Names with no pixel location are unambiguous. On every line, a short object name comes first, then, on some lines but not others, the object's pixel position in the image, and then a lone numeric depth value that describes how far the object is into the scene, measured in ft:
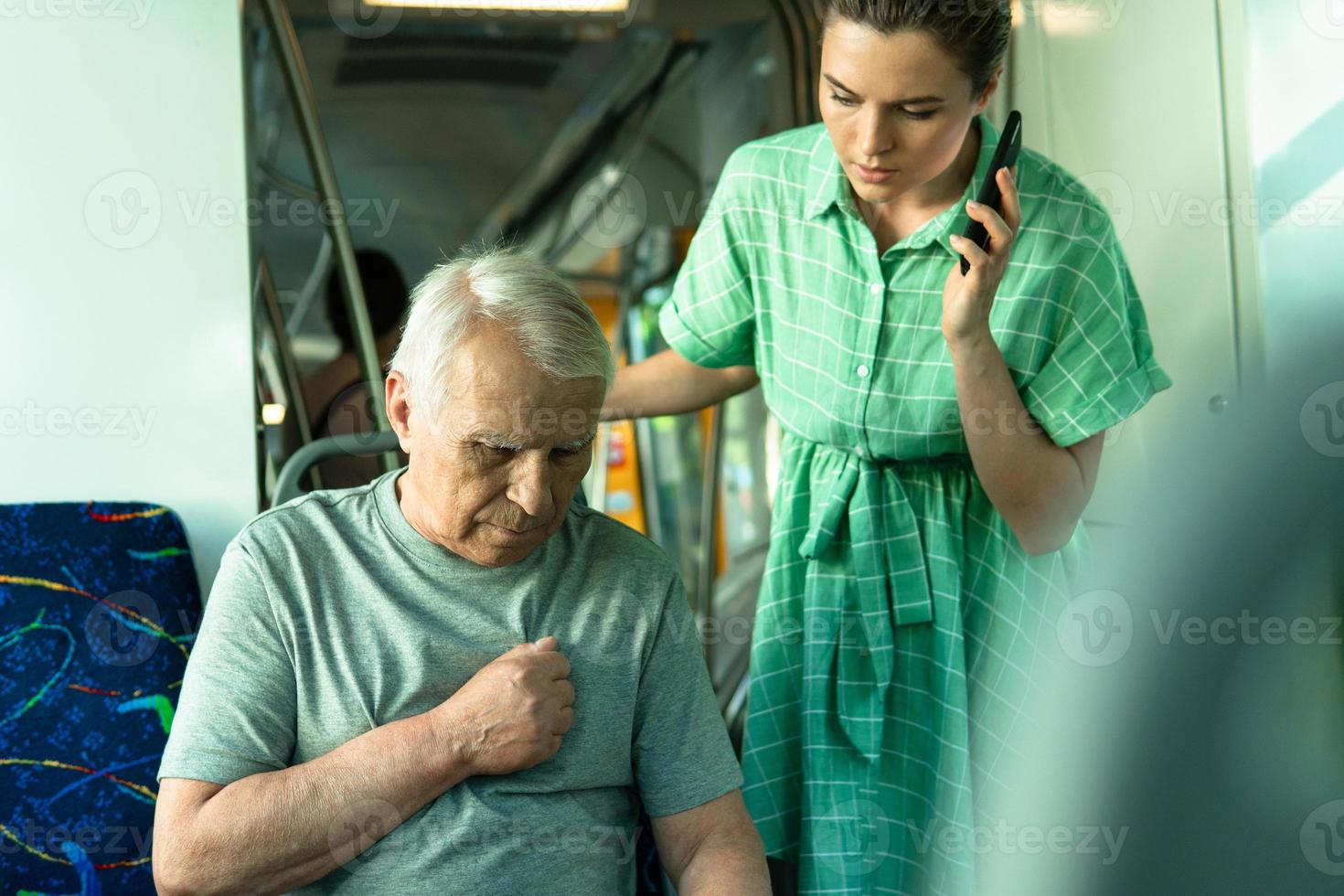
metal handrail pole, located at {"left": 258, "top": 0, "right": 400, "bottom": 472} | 9.14
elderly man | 4.93
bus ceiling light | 12.09
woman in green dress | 5.87
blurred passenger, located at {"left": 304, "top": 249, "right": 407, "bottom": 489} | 10.84
